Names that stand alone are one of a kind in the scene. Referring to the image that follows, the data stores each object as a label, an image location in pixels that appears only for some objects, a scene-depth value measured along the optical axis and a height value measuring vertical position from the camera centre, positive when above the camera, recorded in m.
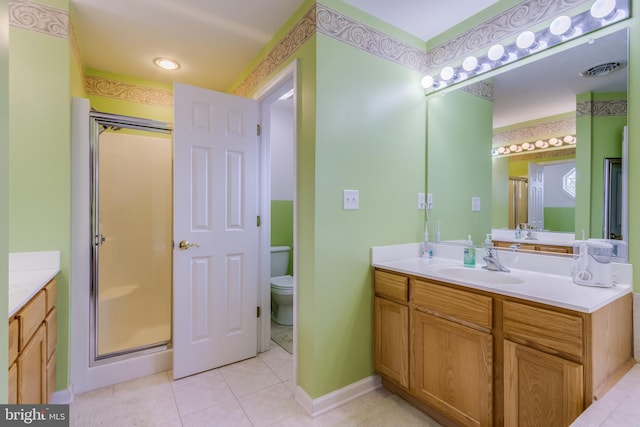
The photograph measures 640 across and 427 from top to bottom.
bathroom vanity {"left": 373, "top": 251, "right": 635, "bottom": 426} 1.07 -0.56
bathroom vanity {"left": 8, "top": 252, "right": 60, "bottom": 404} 1.11 -0.50
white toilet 2.89 -0.73
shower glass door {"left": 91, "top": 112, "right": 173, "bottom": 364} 2.08 -0.22
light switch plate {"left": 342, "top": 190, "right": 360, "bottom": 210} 1.79 +0.07
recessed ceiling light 2.44 +1.24
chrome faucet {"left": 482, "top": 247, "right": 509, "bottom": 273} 1.68 -0.28
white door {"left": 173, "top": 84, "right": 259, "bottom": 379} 2.04 -0.13
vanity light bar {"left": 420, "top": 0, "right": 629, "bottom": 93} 1.35 +0.91
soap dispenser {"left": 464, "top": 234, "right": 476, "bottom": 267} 1.81 -0.27
